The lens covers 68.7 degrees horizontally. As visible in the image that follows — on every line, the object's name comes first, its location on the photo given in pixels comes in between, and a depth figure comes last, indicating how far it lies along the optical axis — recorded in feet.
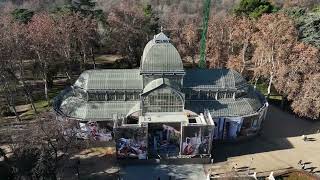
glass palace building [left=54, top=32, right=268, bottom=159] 101.79
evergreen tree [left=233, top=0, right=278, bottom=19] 177.08
